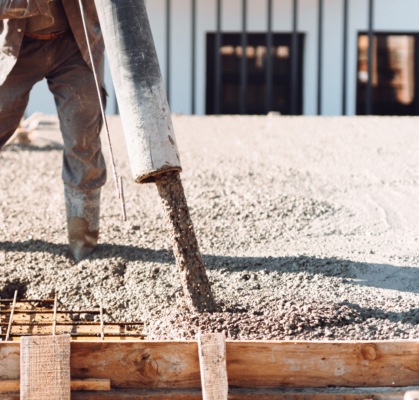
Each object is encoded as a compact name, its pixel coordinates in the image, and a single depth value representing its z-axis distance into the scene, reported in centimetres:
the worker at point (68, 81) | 432
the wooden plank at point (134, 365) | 367
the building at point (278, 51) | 1356
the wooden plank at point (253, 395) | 364
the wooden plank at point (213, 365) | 358
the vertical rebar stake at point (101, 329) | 403
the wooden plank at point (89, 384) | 365
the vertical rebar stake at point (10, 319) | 401
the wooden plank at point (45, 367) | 359
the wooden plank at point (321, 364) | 368
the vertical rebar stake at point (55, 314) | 406
